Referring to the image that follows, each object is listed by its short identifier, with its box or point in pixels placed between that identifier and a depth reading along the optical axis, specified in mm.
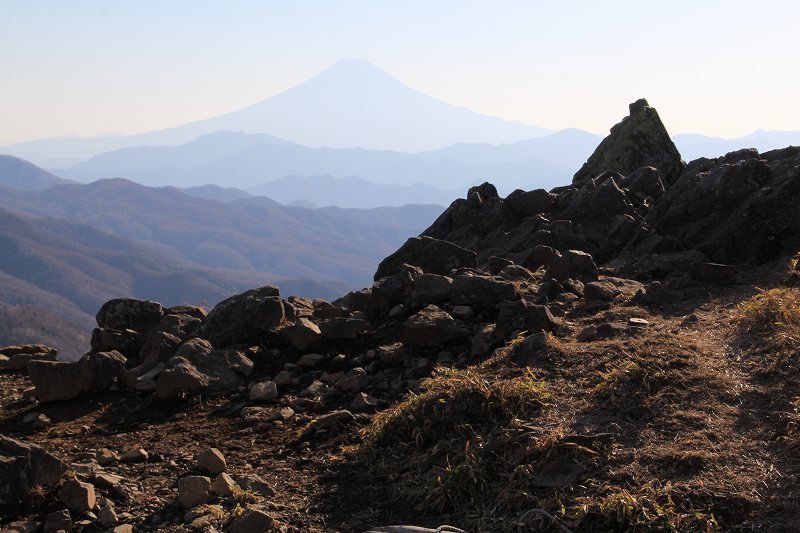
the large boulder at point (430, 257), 14438
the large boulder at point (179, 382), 10086
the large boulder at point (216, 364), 10422
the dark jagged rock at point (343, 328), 11375
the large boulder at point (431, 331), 10616
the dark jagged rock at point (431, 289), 11750
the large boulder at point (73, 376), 10594
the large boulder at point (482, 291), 11336
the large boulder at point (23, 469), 7016
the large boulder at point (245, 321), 11672
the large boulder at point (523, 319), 10172
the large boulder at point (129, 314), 12898
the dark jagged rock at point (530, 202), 19359
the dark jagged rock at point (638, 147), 23609
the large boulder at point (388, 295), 12203
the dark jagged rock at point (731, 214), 13180
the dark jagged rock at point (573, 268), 13109
